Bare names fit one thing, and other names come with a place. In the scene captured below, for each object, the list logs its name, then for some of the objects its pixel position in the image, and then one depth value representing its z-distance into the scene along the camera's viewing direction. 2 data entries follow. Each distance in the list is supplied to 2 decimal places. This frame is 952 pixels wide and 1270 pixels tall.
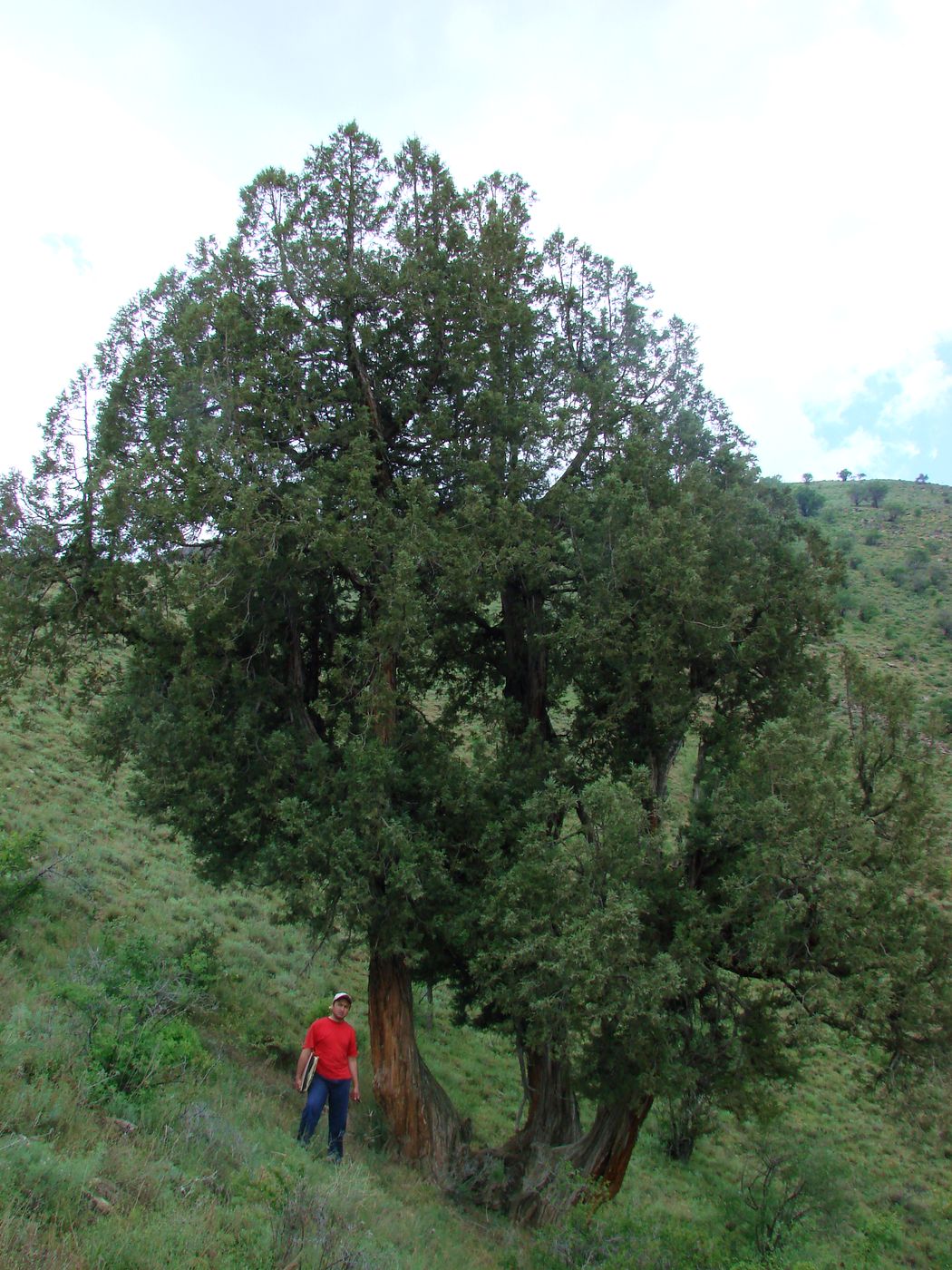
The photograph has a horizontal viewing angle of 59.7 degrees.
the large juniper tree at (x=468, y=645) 8.84
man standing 8.44
